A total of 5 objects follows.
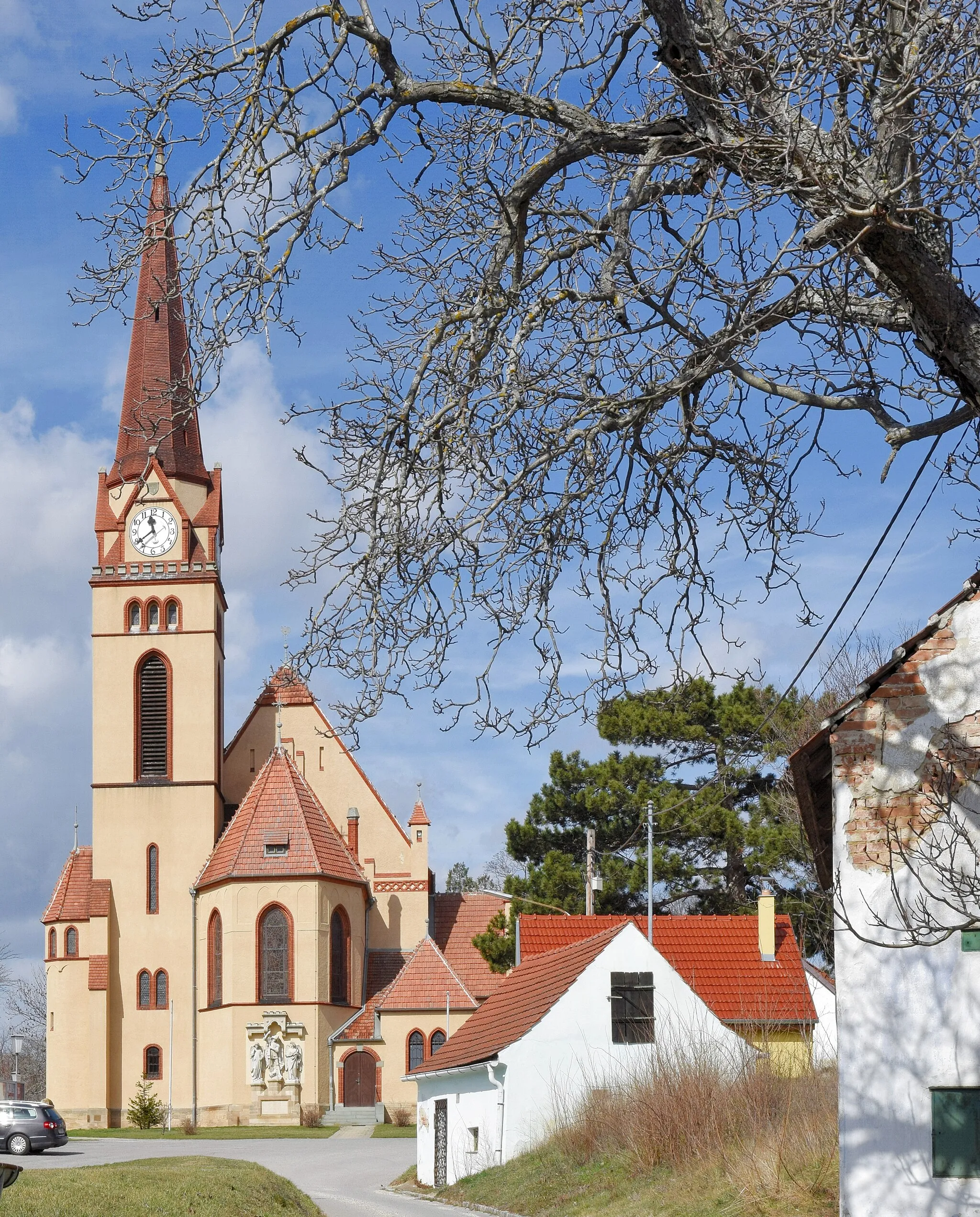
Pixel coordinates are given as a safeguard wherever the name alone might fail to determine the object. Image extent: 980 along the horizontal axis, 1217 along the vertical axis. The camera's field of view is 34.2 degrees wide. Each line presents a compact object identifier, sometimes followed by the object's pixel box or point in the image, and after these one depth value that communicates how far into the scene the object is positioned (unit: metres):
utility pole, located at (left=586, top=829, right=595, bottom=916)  40.41
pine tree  43.56
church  47.69
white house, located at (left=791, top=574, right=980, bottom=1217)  12.19
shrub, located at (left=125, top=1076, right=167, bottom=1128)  47.62
